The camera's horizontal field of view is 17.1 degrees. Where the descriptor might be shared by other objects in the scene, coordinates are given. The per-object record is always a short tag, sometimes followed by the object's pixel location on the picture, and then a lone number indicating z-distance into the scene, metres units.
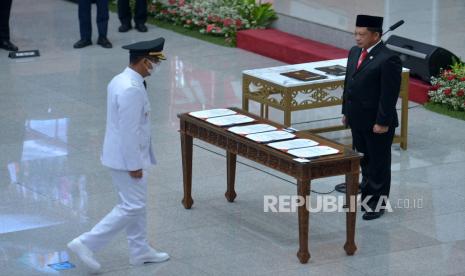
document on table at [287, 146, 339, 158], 11.43
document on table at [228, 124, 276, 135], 12.40
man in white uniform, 10.96
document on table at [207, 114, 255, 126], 12.78
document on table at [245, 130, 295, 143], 12.05
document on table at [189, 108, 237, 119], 13.15
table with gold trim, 15.64
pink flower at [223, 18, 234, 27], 23.99
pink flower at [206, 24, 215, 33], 24.24
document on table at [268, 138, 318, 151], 11.76
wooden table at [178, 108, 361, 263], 11.34
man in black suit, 12.68
